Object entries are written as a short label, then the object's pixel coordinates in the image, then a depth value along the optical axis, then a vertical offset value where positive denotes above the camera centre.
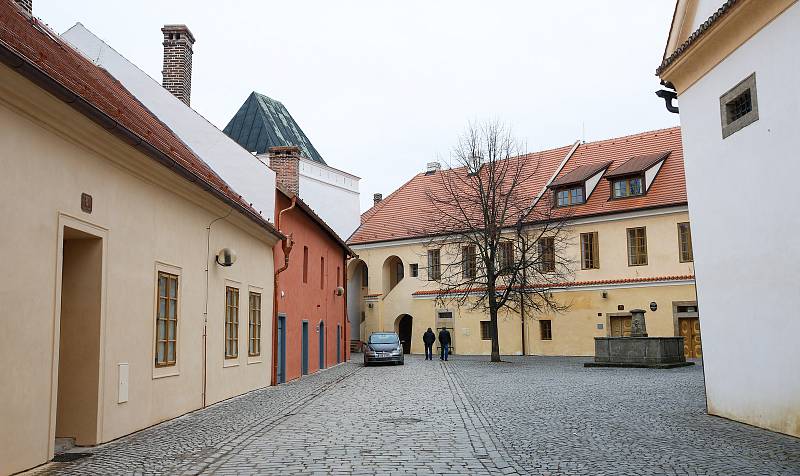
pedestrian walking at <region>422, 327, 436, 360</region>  35.44 -0.30
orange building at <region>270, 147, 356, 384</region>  22.17 +1.66
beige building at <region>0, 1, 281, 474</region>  7.85 +1.08
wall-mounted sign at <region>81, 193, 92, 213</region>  9.52 +1.76
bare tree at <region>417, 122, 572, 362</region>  34.06 +4.52
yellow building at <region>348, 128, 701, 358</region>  34.28 +3.29
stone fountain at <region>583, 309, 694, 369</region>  26.86 -0.86
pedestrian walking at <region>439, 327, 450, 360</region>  34.76 -0.45
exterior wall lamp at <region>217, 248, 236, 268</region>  15.27 +1.63
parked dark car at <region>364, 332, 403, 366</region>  31.61 -0.72
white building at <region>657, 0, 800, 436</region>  10.20 +1.97
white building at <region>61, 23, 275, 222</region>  18.55 +5.66
